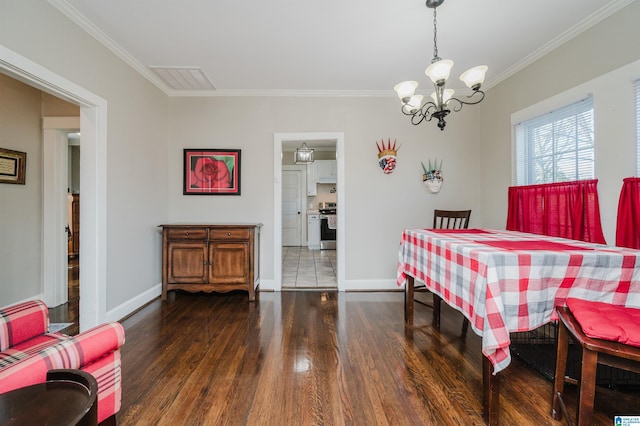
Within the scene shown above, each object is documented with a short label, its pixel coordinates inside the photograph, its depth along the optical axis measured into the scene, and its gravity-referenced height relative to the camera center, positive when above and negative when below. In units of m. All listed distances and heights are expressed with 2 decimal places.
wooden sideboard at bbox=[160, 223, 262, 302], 3.10 -0.54
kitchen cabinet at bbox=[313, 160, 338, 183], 7.03 +1.03
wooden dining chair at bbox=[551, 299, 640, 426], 1.10 -0.53
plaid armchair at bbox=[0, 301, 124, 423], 0.87 -0.55
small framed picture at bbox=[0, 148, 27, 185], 2.57 +0.43
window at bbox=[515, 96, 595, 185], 2.27 +0.62
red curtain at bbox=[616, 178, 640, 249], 1.85 -0.02
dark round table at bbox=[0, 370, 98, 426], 0.70 -0.53
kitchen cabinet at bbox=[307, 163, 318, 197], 7.05 +0.79
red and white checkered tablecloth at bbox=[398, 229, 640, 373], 1.25 -0.34
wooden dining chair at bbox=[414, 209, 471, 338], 2.41 -0.15
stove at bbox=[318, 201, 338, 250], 6.68 -0.49
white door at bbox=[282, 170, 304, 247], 7.20 +0.08
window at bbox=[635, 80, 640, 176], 1.88 +0.58
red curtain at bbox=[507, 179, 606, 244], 2.17 +0.02
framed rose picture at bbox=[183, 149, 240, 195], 3.49 +0.50
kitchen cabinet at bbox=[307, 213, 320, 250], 6.82 -0.50
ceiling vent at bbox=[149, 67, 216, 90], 2.94 +1.51
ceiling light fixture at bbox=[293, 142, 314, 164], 5.00 +1.04
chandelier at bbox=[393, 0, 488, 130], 1.76 +0.88
